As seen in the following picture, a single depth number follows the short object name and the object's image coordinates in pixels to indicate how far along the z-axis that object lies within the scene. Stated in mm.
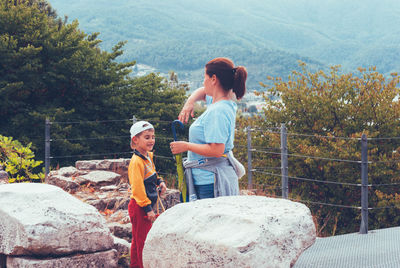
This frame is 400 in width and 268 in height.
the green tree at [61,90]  10188
